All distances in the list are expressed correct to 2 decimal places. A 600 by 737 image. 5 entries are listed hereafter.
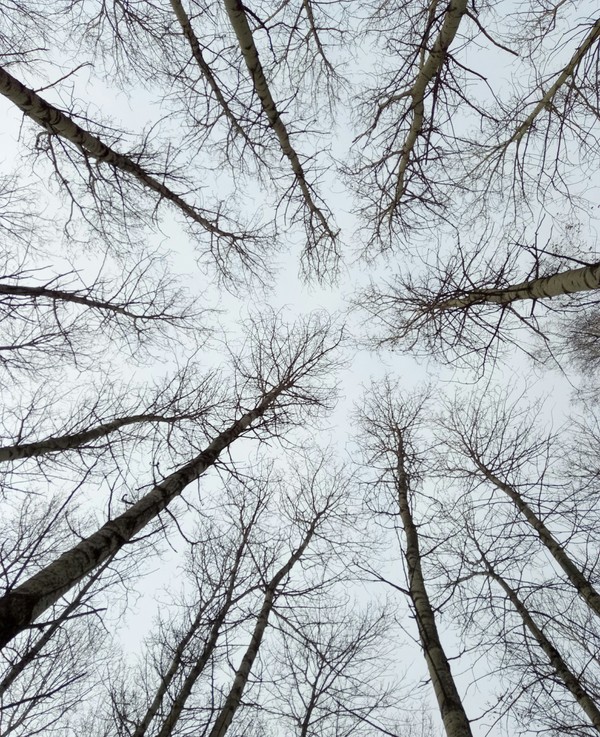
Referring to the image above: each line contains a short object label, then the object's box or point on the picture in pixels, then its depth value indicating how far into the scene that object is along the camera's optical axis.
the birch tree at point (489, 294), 2.77
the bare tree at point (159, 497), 2.00
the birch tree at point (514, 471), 4.50
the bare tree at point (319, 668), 6.06
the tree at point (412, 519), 2.94
